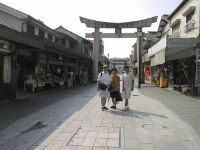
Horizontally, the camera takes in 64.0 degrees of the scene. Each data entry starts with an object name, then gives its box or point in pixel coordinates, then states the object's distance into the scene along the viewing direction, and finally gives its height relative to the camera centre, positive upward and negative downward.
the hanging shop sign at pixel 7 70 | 7.85 +0.26
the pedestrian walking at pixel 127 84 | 6.33 -0.35
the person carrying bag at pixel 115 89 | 6.41 -0.55
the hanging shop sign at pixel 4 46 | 7.16 +1.35
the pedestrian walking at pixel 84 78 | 16.53 -0.29
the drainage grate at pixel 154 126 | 4.49 -1.47
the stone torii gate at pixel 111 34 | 17.10 +4.87
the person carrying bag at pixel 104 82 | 6.25 -0.29
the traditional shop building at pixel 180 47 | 9.27 +1.77
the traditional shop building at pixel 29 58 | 7.67 +1.16
